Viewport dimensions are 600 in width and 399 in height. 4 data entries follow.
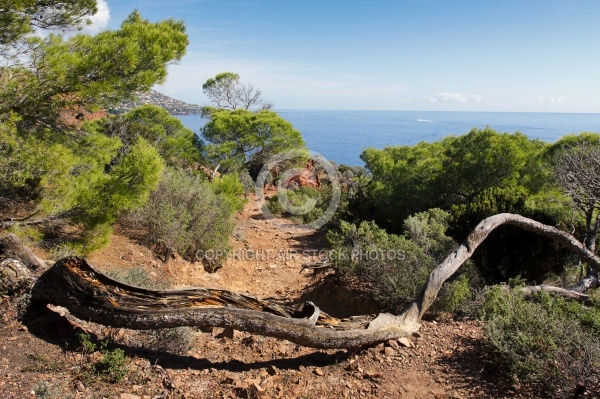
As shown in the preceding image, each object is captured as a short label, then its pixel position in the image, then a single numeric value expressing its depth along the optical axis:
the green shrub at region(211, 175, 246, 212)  12.30
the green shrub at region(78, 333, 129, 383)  3.13
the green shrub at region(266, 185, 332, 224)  17.89
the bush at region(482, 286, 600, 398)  3.15
